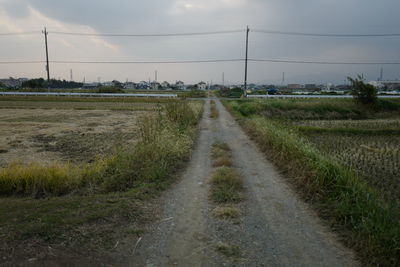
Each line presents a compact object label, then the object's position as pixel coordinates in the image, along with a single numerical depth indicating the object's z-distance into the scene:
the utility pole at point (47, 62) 36.75
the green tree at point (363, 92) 21.09
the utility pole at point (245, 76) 34.08
